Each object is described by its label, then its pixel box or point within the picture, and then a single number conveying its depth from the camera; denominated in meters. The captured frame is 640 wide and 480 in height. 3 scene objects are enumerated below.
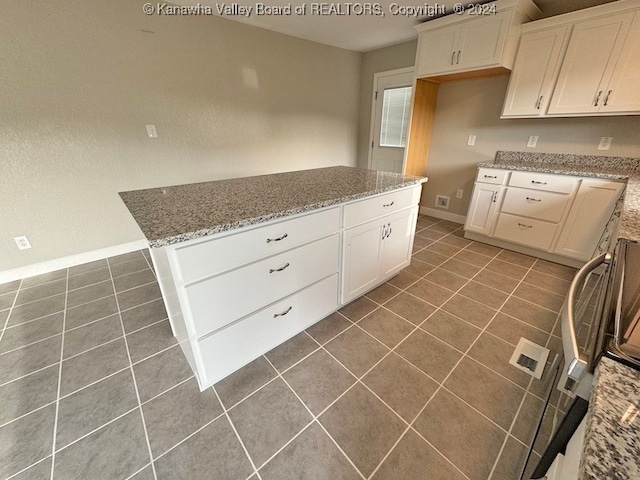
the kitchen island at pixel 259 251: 1.06
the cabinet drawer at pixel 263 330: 1.22
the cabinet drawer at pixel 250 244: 1.02
